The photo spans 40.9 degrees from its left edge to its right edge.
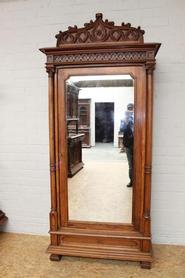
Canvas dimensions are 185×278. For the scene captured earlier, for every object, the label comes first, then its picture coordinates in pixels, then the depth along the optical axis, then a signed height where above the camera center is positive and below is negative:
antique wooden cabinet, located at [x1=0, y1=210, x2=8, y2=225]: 2.79 -1.15
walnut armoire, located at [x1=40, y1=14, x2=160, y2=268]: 2.03 -0.10
